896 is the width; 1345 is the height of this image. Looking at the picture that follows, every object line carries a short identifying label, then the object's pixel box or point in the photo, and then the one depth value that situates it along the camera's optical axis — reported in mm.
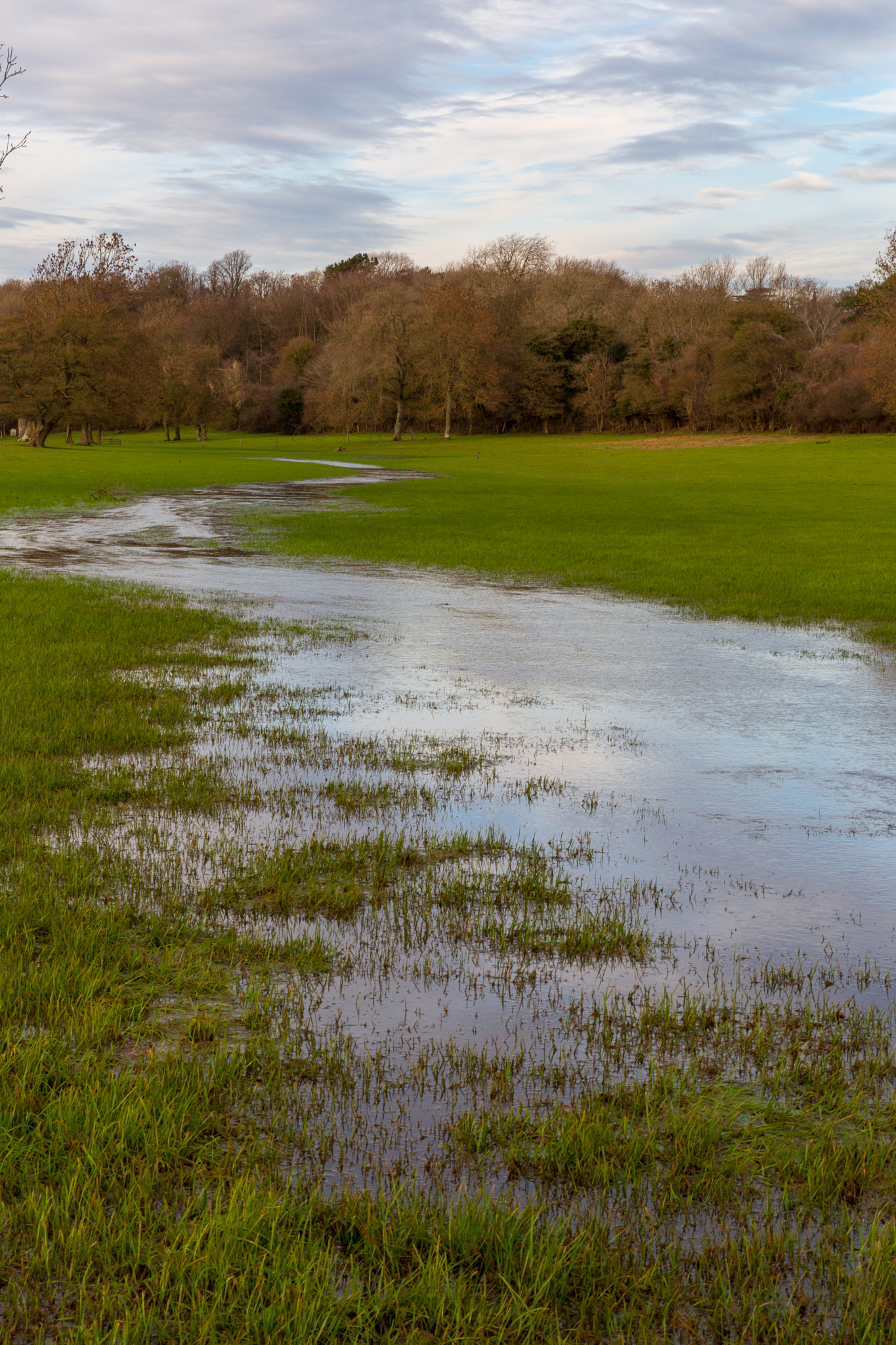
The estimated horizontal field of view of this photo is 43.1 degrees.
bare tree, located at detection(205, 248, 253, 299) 141250
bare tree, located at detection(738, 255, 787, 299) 106438
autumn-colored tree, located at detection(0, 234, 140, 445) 75562
